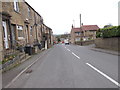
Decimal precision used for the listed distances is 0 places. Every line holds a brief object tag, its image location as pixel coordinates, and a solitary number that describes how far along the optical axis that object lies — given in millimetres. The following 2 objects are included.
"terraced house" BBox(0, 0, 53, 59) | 9391
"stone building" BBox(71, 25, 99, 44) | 55656
